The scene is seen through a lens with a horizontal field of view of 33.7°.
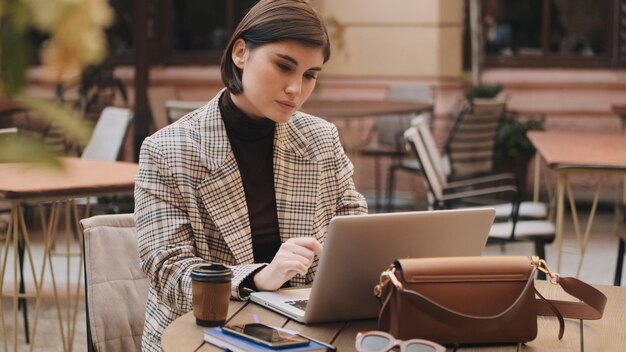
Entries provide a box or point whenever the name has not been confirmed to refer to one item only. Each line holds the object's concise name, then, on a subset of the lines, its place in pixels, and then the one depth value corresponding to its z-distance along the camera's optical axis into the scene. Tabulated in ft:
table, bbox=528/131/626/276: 14.58
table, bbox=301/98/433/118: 22.86
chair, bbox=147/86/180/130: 24.29
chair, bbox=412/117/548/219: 16.55
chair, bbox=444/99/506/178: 21.09
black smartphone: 5.36
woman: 6.90
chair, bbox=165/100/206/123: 18.86
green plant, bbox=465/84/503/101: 27.14
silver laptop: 5.69
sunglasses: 5.01
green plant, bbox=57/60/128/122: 26.58
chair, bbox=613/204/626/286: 15.71
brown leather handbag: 5.47
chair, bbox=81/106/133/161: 17.21
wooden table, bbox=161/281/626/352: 5.72
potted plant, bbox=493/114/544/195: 26.32
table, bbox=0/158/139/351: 11.99
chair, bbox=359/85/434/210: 26.04
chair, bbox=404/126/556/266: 15.17
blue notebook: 5.34
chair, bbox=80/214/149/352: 7.84
